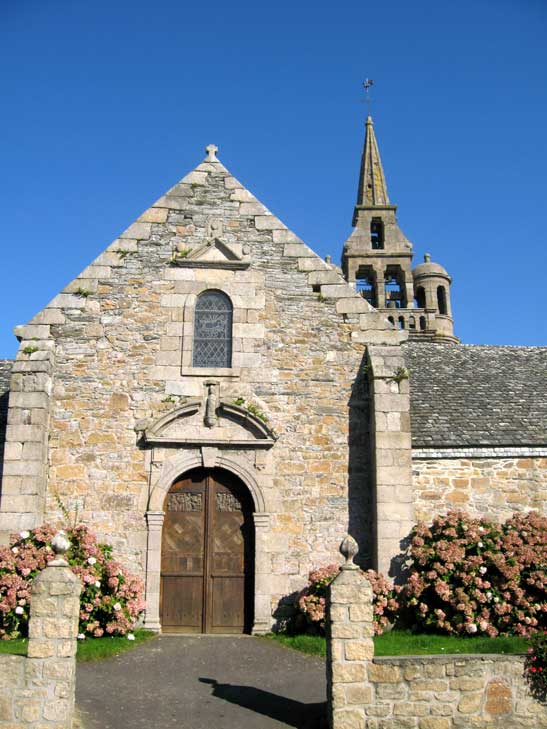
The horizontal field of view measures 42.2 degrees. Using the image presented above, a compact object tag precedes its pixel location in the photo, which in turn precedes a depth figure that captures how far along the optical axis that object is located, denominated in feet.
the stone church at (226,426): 35.60
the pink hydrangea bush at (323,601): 33.24
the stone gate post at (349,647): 21.50
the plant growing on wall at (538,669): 21.88
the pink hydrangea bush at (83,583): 31.27
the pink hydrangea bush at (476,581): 32.48
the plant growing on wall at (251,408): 36.96
